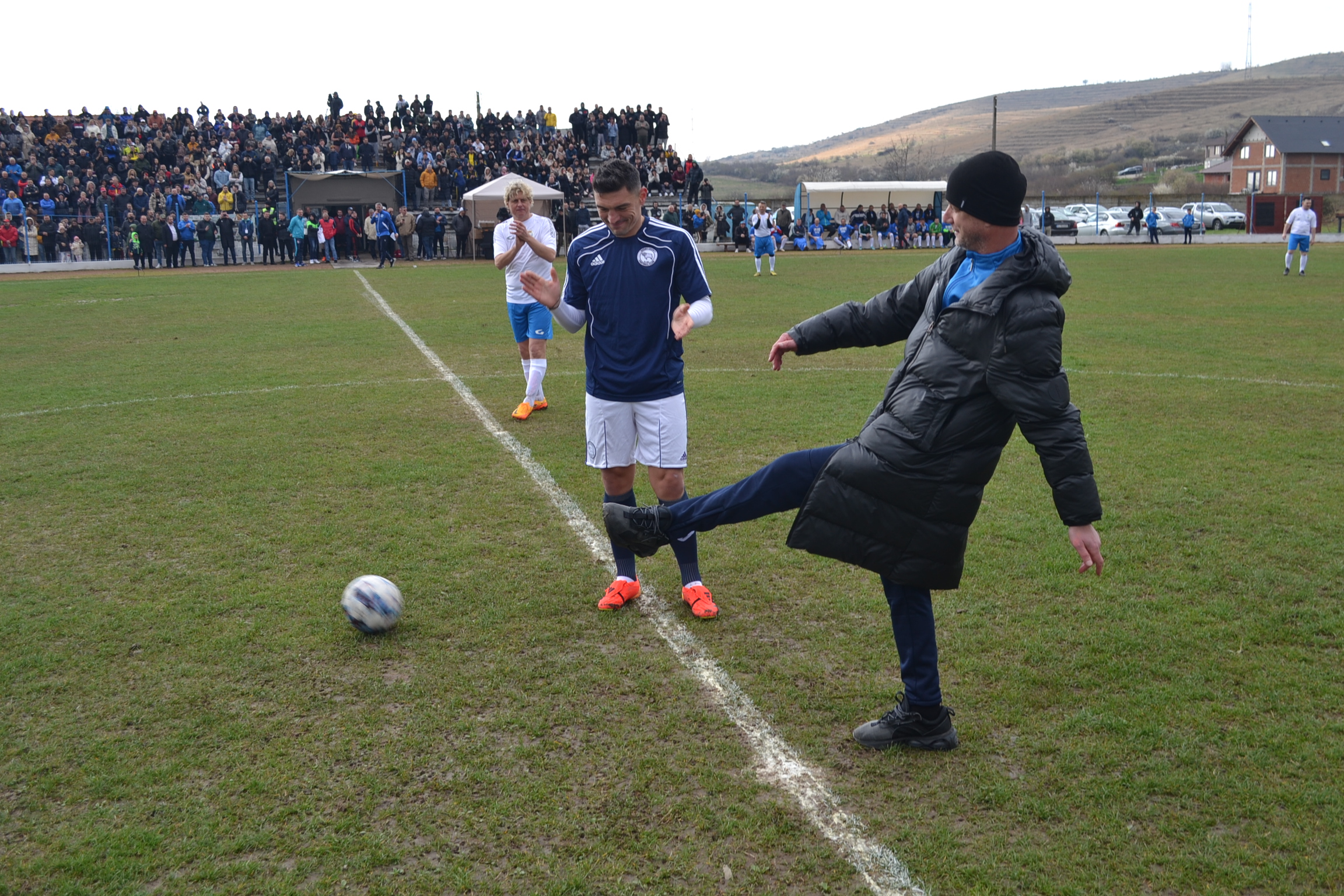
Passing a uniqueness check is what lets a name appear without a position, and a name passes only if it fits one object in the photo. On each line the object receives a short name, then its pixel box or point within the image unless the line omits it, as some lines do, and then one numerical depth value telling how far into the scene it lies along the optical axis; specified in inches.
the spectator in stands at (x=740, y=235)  1513.3
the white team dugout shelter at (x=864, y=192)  1785.2
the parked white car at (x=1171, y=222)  1732.3
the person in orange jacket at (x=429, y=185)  1437.0
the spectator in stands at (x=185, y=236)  1275.8
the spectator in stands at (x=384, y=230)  1229.7
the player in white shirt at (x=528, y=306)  359.9
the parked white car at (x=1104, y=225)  1748.3
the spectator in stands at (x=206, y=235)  1283.2
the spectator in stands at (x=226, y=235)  1279.5
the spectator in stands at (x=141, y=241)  1238.9
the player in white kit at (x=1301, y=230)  911.7
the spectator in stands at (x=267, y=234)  1282.0
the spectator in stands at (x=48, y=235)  1249.4
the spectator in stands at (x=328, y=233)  1295.5
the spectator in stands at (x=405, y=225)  1343.5
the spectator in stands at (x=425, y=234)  1364.4
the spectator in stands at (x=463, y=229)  1368.1
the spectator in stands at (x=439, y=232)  1403.8
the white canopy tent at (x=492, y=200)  1262.3
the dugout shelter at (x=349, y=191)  1409.9
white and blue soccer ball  187.0
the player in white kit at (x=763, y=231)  1070.4
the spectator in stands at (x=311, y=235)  1322.6
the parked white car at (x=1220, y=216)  1942.7
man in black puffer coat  125.9
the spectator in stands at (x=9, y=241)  1221.1
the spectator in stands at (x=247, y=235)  1316.4
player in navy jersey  188.4
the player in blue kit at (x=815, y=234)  1599.4
